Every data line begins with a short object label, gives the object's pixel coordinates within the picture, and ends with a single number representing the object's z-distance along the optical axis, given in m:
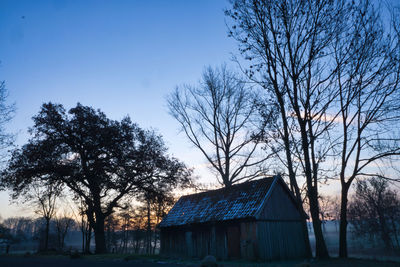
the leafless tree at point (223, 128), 28.53
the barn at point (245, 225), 19.34
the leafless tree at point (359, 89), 14.24
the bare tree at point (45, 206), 40.31
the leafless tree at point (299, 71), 14.15
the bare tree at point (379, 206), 38.62
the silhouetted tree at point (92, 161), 24.50
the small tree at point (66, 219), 48.49
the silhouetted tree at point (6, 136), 16.45
